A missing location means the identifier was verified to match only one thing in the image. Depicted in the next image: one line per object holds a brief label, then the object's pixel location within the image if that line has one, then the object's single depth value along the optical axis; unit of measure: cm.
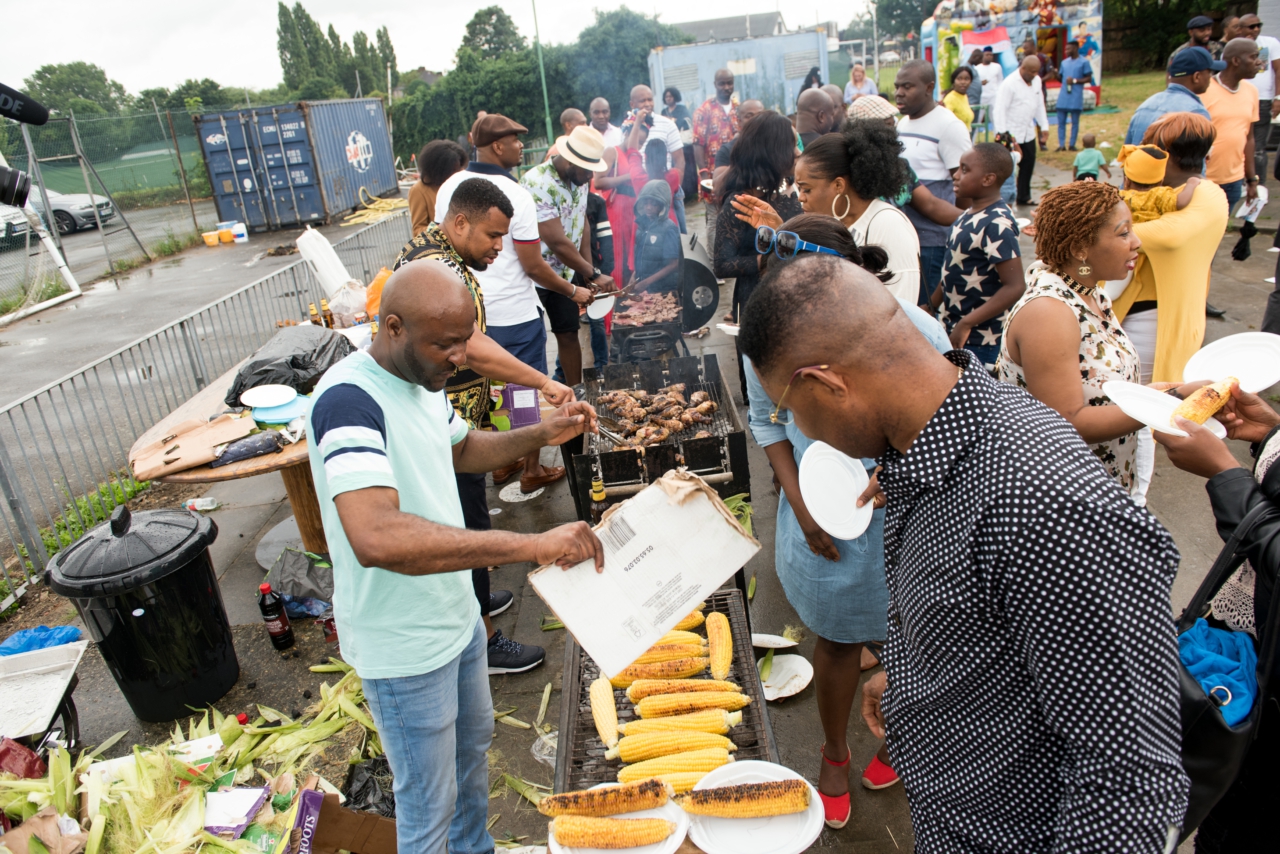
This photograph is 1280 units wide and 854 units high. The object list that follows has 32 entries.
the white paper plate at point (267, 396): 483
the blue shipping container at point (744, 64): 1888
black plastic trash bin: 379
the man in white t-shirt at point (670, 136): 1184
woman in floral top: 277
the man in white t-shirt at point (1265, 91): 981
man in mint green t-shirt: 211
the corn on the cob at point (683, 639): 339
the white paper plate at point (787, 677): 389
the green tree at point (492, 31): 5047
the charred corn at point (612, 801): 243
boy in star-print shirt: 445
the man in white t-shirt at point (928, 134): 661
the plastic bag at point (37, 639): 400
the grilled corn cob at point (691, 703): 302
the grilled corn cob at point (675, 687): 311
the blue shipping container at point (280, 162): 1959
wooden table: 464
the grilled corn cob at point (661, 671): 323
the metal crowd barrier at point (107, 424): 561
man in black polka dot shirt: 124
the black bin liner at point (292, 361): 510
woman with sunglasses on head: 282
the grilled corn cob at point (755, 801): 233
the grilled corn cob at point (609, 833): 231
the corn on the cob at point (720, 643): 320
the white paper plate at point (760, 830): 228
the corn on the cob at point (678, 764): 274
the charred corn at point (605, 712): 294
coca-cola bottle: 459
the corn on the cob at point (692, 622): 354
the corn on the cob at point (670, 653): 332
